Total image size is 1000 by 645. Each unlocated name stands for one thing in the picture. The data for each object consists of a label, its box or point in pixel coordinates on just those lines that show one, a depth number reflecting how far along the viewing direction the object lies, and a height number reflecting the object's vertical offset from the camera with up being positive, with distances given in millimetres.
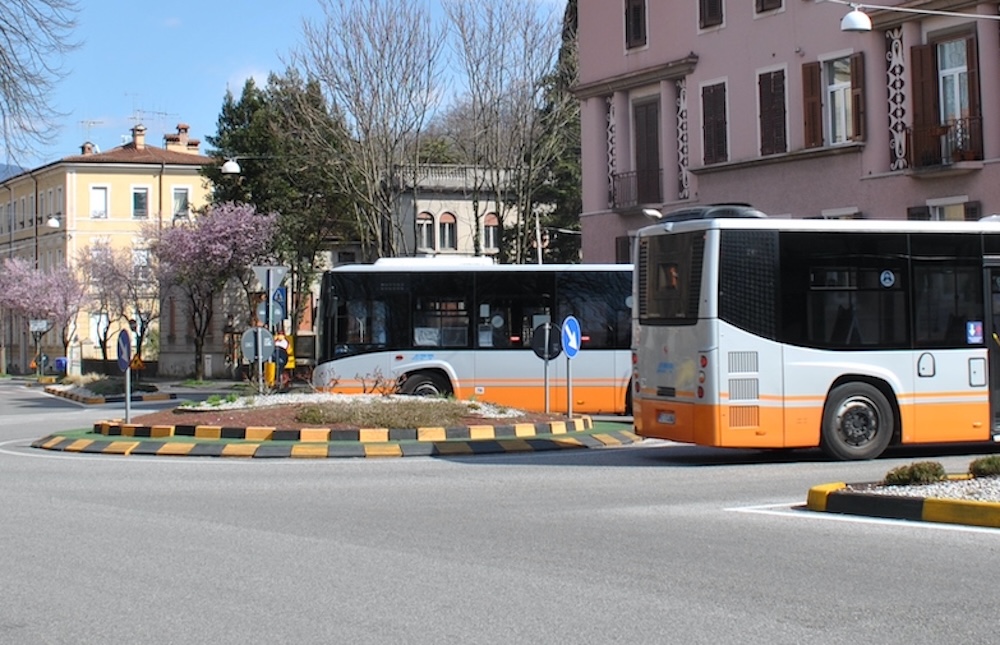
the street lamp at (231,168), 43719 +6905
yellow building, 70500 +9570
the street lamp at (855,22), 22906 +6050
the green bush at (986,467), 11969 -1052
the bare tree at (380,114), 38906 +7861
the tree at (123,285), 58125 +3916
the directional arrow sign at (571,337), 21219 +422
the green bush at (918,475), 11570 -1075
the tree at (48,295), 65250 +3880
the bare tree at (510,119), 39500 +7833
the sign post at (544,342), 21750 +355
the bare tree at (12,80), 19594 +4511
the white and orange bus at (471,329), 24219 +667
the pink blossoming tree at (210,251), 52562 +4888
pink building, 26078 +5804
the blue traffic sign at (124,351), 21125 +307
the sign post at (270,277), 23484 +1666
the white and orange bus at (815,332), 15570 +337
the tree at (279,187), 53156 +7611
